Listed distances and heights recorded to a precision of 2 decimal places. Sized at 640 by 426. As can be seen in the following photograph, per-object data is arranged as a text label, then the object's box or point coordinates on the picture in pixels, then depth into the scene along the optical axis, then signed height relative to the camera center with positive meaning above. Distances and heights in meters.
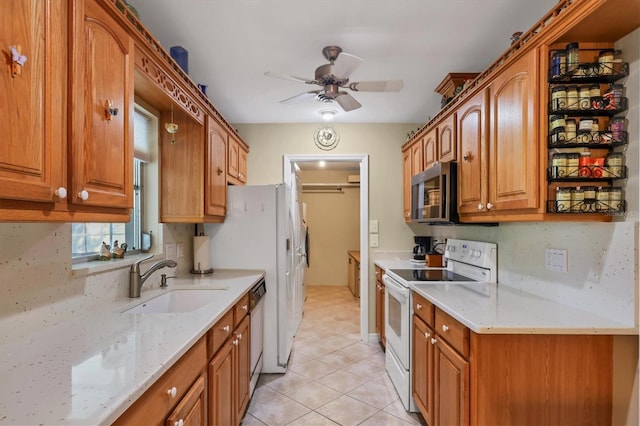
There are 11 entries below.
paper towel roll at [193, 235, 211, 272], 2.67 -0.31
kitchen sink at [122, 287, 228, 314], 1.95 -0.52
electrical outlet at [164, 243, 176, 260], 2.35 -0.26
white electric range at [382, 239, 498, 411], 2.22 -0.47
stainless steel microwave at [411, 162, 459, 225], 2.27 +0.17
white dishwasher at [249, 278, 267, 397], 2.35 -0.87
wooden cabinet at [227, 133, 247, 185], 2.95 +0.55
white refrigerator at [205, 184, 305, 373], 2.77 -0.25
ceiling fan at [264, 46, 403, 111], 1.89 +0.89
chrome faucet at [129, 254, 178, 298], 1.79 -0.35
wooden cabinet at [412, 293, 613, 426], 1.34 -0.69
